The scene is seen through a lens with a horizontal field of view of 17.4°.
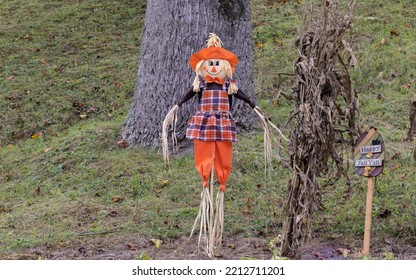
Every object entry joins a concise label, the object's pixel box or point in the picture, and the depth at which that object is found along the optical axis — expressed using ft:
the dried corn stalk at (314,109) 30.19
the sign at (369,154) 29.98
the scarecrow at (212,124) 33.02
